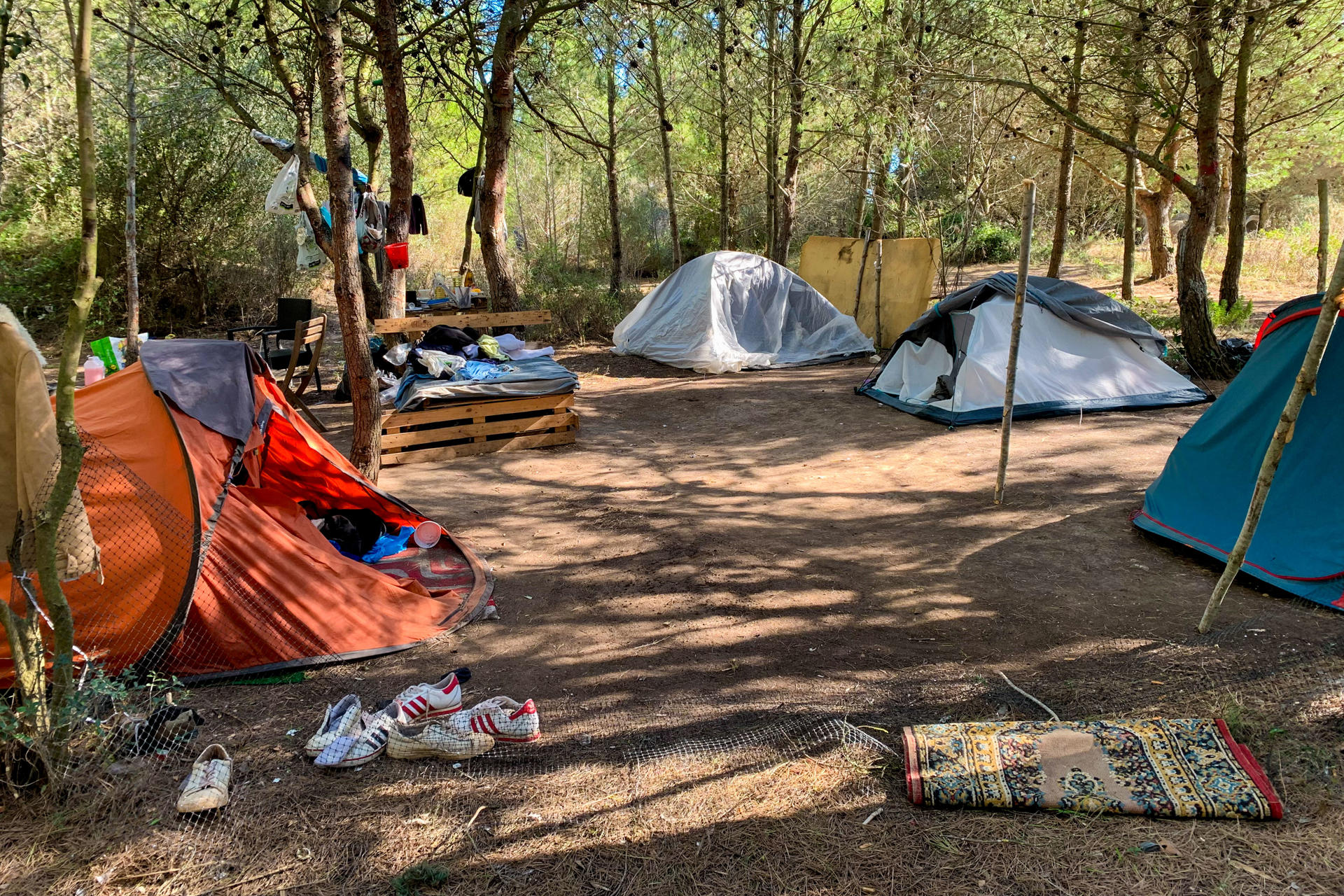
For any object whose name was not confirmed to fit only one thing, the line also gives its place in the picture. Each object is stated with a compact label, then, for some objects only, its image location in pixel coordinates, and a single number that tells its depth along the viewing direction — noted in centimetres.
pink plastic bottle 501
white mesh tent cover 1131
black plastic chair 919
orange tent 334
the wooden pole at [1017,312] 527
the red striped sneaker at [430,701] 305
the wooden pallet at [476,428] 699
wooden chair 785
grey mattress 702
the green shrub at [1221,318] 1047
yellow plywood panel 1155
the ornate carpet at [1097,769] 242
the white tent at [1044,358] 795
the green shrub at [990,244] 2011
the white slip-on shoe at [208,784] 244
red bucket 880
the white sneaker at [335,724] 281
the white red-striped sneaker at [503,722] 295
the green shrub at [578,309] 1288
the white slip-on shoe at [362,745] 275
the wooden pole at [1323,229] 597
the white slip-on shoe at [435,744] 283
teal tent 410
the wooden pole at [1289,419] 310
